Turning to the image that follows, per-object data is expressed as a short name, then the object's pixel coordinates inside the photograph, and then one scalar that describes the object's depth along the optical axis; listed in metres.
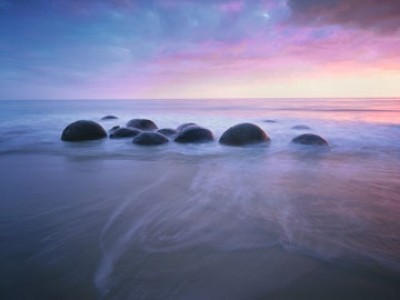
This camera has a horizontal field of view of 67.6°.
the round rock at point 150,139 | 9.38
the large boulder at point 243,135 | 9.40
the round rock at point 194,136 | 9.74
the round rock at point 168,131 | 11.38
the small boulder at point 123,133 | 10.84
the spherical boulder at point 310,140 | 9.47
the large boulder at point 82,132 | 10.38
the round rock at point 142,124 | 13.39
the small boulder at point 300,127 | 14.32
